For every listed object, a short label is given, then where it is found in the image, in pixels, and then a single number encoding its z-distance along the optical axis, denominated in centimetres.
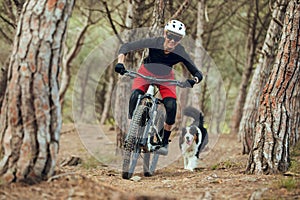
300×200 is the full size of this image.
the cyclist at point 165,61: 1537
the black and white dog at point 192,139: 2062
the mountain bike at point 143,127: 1501
